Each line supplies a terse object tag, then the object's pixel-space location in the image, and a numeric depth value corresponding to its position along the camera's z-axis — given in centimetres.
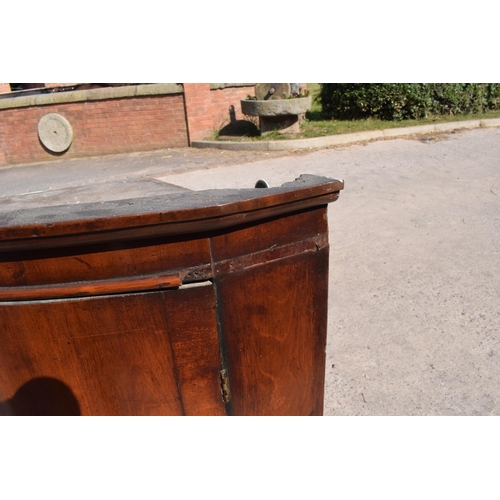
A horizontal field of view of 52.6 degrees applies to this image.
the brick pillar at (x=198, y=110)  958
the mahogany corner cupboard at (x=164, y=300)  126
